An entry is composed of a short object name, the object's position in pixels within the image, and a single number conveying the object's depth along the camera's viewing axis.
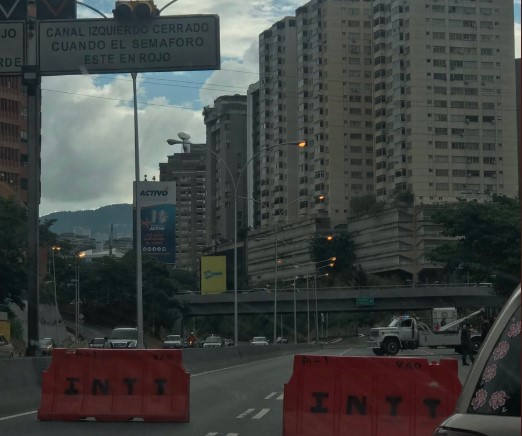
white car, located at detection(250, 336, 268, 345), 82.59
